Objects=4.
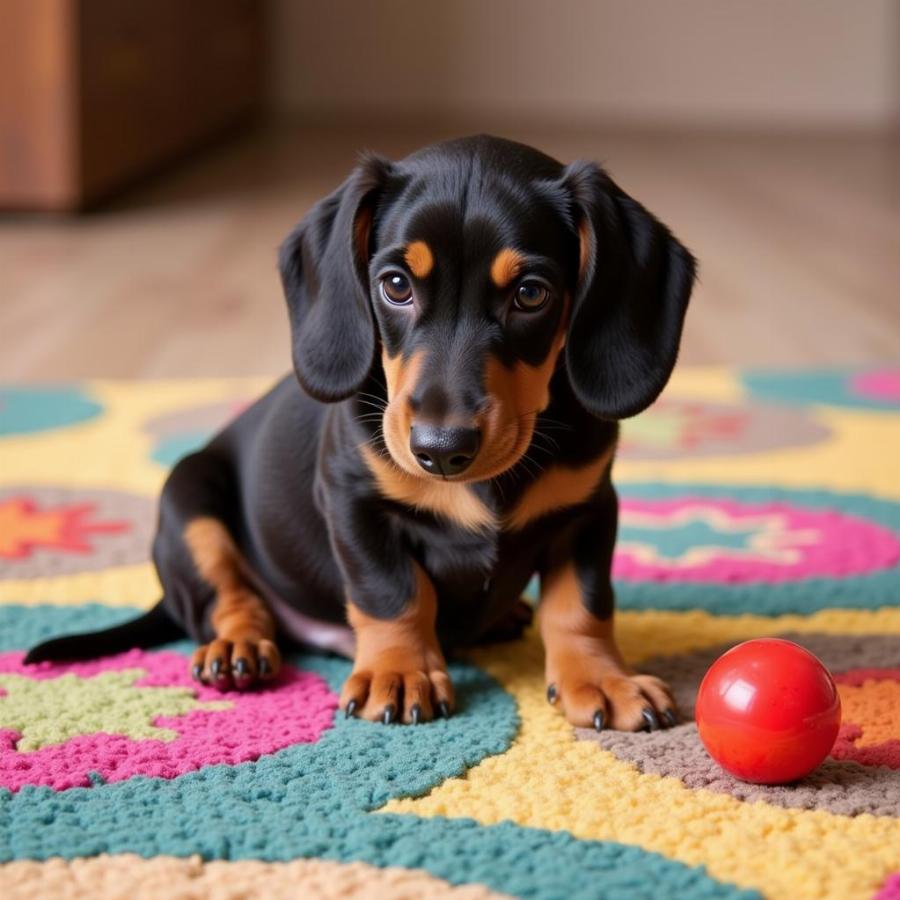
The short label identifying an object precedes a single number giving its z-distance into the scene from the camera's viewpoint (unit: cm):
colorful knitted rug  68
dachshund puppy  76
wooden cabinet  191
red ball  73
